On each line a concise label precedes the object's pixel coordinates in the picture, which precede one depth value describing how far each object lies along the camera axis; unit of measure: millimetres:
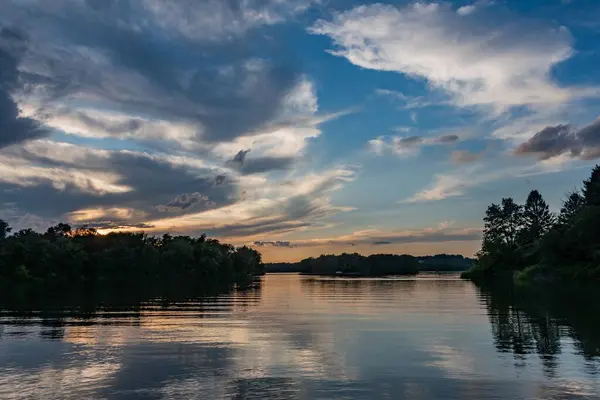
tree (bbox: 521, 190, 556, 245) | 188625
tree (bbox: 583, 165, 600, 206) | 131700
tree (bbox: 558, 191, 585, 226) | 152500
